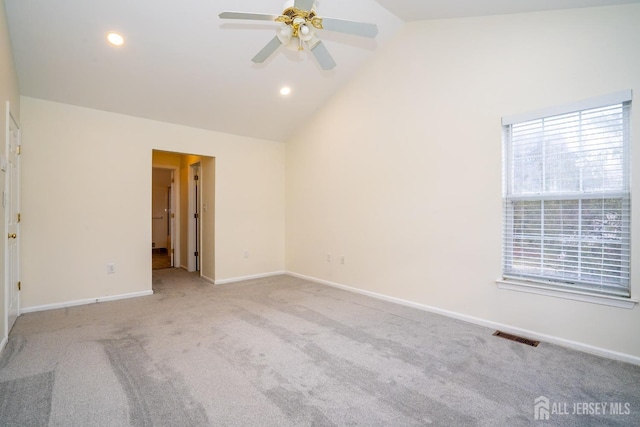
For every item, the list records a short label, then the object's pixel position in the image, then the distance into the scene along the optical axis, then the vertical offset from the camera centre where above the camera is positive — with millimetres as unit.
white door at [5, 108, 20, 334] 2781 -126
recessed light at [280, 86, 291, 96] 4229 +1718
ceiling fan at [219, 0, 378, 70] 2072 +1376
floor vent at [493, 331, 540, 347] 2655 -1169
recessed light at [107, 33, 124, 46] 2943 +1707
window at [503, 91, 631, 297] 2383 +124
